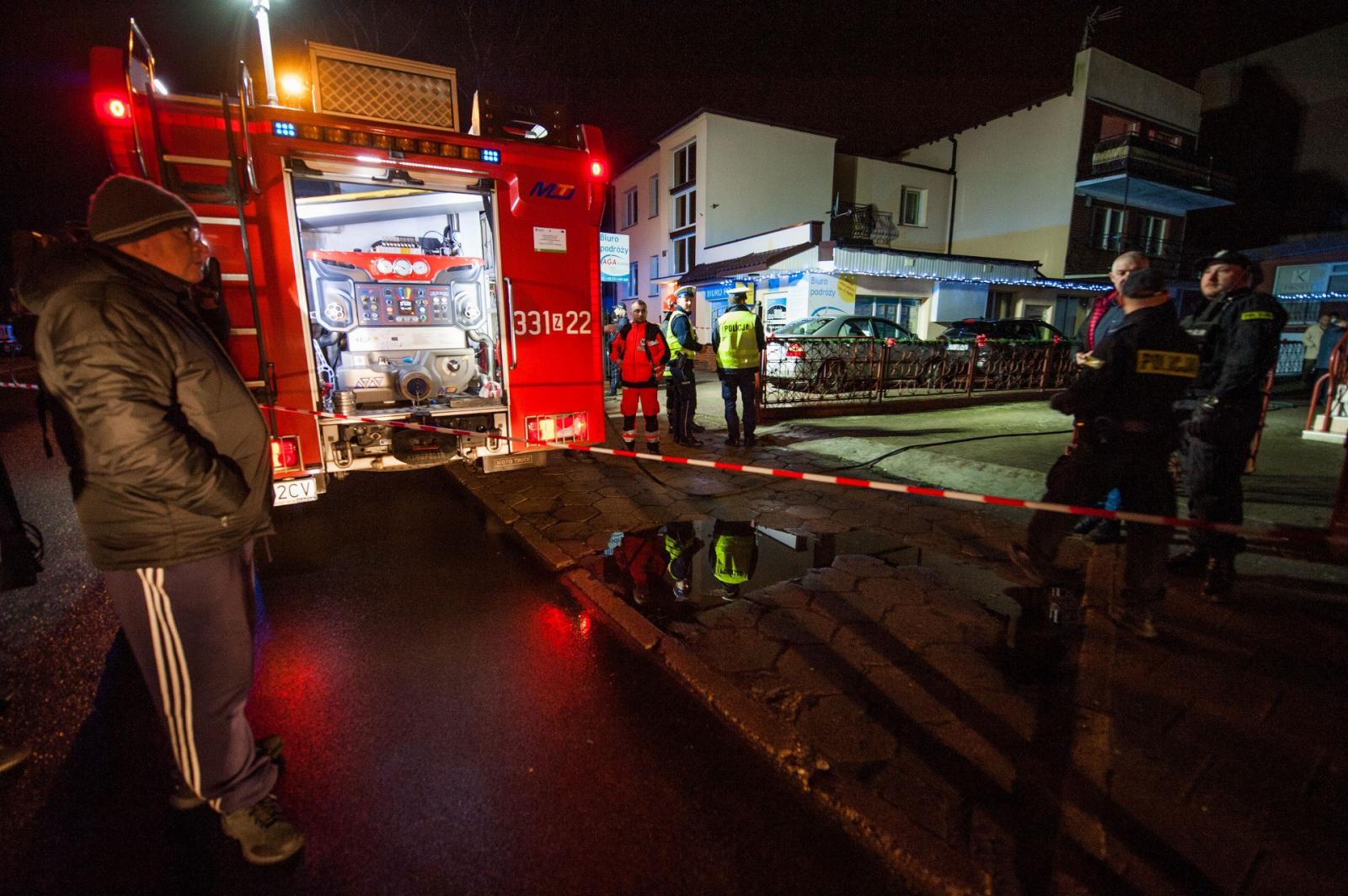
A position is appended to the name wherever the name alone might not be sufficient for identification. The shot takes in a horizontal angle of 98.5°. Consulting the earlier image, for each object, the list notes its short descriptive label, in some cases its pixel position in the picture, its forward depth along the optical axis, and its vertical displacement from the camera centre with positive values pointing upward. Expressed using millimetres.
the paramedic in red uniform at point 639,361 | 6969 -259
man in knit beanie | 1604 -368
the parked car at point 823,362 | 10922 -418
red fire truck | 3750 +740
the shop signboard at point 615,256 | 13516 +1976
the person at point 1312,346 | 17625 -116
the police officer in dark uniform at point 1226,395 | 3461 -317
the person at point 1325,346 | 15651 -101
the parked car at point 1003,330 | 14758 +284
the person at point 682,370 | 7555 -396
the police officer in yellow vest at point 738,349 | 7273 -110
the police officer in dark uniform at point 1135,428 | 3008 -450
